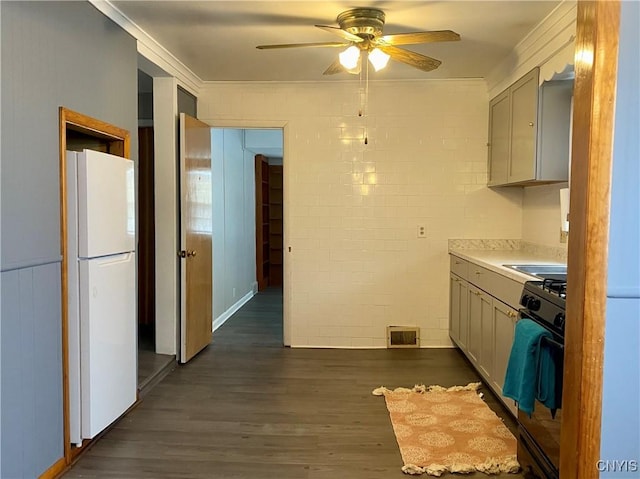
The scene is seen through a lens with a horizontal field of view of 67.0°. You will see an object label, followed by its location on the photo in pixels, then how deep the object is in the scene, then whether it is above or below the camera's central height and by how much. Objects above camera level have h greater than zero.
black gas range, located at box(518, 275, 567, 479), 1.98 -0.82
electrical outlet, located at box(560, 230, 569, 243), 3.56 -0.13
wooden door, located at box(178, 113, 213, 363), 4.05 -0.21
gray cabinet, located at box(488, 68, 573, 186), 3.26 +0.61
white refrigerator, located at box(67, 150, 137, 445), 2.46 -0.40
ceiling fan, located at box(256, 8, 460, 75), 2.85 +1.03
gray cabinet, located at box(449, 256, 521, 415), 3.01 -0.75
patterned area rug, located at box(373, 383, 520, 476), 2.50 -1.27
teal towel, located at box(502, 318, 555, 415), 2.02 -0.64
